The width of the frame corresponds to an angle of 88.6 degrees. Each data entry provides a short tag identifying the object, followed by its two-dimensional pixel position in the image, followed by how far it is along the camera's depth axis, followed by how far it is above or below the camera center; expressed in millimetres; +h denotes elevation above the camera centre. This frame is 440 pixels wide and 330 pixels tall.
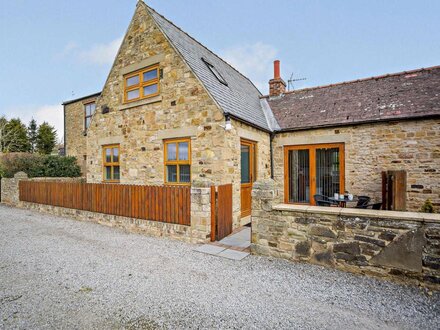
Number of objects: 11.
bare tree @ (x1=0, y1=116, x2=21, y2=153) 32375 +4288
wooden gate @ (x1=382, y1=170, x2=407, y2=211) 6549 -836
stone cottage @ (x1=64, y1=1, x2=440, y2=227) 7602 +1334
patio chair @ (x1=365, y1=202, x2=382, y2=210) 6492 -1291
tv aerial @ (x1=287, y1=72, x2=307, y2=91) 17698 +6512
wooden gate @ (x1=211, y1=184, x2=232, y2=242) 6059 -1325
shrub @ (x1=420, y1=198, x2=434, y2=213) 7211 -1428
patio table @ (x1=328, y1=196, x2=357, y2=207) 6578 -1114
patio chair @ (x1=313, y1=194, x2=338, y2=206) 6996 -1239
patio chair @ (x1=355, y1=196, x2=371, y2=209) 7110 -1174
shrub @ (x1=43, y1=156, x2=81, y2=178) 15713 -141
